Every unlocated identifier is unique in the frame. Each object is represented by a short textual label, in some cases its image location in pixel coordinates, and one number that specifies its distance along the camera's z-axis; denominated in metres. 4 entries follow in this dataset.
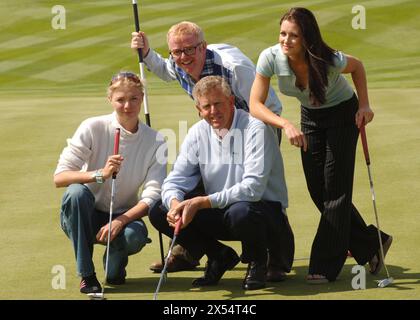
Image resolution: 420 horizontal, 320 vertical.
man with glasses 13.15
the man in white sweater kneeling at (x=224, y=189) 12.53
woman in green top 12.30
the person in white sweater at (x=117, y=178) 12.74
